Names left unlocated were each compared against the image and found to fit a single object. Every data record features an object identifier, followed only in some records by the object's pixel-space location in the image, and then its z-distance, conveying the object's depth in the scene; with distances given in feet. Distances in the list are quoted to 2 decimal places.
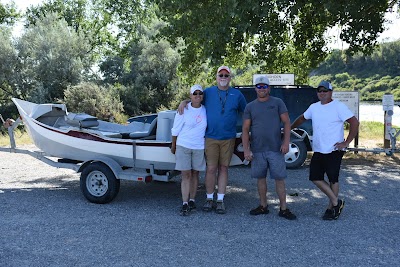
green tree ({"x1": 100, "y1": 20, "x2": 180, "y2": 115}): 85.51
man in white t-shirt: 18.97
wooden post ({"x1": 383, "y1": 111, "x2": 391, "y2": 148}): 37.29
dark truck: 32.68
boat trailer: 21.68
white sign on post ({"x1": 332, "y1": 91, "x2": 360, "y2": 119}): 37.96
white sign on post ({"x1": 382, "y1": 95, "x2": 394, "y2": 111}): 36.14
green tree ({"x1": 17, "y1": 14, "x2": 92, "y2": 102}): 88.89
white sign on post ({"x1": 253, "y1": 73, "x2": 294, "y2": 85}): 39.30
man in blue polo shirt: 19.94
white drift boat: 21.81
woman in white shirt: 19.97
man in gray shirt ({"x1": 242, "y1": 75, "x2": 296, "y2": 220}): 19.15
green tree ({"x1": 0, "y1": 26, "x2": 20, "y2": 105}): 89.15
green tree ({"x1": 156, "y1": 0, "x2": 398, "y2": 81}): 33.91
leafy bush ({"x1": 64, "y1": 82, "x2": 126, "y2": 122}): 77.00
